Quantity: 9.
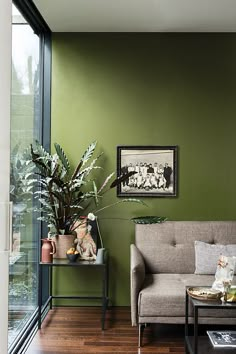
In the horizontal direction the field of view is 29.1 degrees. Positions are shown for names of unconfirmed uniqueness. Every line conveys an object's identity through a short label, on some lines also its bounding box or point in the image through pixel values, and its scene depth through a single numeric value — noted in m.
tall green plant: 3.79
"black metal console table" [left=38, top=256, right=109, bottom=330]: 3.58
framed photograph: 4.23
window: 3.12
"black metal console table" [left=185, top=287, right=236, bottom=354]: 2.63
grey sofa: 3.62
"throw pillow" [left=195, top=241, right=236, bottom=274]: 3.79
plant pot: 3.83
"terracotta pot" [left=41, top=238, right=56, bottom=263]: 3.67
